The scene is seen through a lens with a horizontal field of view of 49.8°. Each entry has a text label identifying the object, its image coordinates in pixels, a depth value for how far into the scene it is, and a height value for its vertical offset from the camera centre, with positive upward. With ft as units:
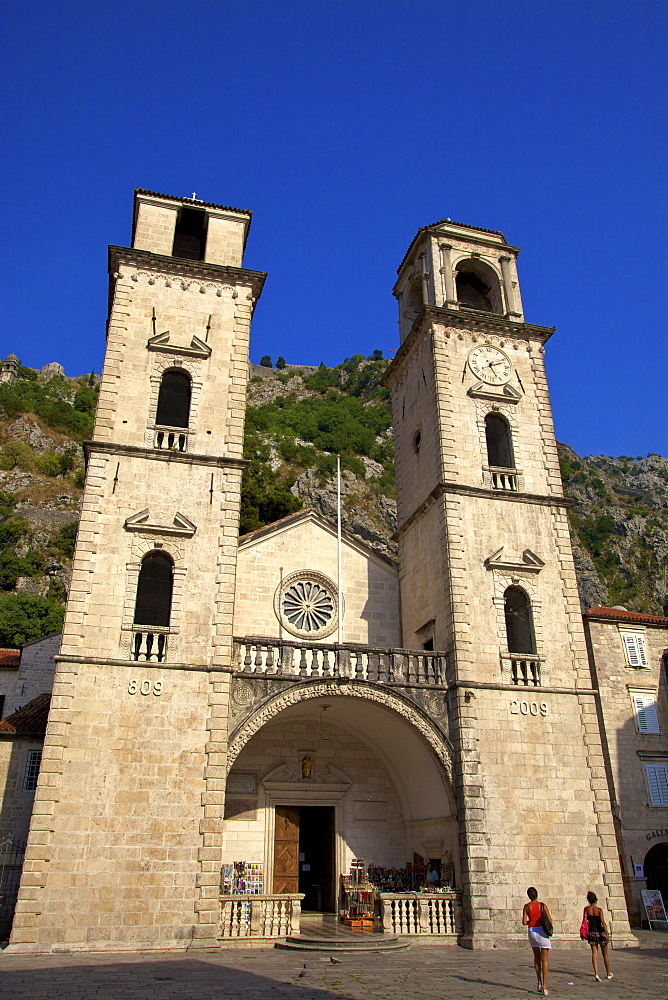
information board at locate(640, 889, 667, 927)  63.57 -4.15
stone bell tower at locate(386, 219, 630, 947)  47.78 +19.25
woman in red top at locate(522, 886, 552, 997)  31.22 -3.34
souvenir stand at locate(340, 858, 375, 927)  48.24 -2.75
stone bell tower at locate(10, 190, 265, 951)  40.75 +13.61
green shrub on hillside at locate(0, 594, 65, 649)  148.68 +45.17
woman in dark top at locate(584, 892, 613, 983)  34.71 -3.39
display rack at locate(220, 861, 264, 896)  48.96 -1.54
